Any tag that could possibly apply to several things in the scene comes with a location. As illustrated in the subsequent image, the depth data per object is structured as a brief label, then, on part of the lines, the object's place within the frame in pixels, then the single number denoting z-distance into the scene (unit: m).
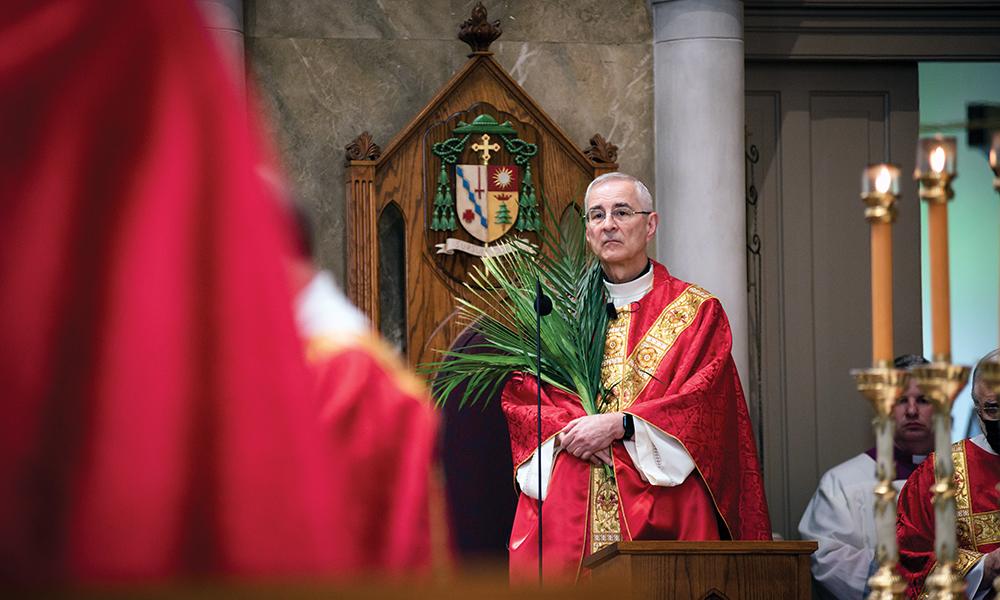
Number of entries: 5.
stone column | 13.32
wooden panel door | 14.51
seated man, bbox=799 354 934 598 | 12.29
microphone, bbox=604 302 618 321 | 10.55
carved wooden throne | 12.82
